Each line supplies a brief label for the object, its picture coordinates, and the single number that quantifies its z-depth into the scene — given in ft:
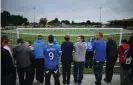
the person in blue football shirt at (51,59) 8.54
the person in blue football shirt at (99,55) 9.59
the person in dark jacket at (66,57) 9.39
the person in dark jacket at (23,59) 8.48
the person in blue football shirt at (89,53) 10.44
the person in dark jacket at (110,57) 9.92
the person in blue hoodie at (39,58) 9.46
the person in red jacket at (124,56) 8.95
